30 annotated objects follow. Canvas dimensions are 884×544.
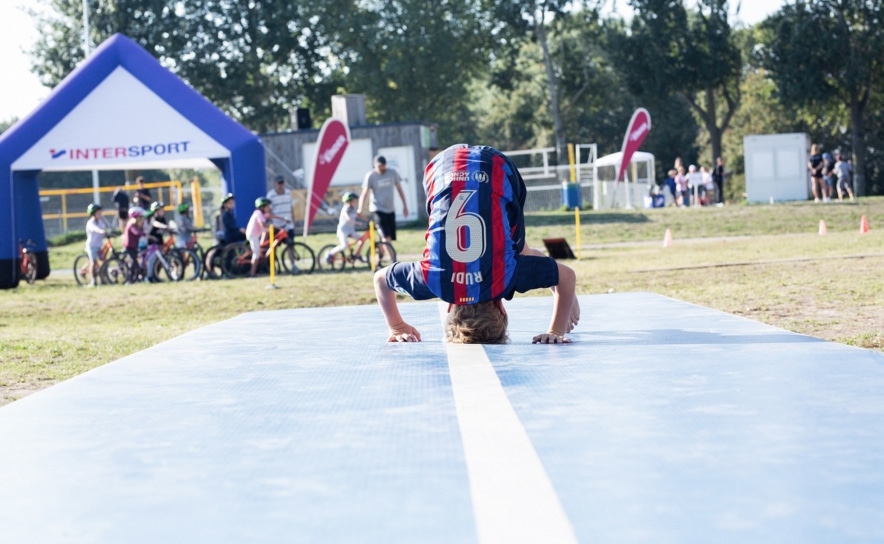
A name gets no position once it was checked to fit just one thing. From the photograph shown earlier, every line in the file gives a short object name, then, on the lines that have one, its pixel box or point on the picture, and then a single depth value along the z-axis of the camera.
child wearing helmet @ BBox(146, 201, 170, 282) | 17.98
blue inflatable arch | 17.72
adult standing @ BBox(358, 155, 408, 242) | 17.66
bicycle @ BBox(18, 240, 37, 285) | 19.22
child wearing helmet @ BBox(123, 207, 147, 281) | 18.06
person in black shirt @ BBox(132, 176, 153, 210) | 22.27
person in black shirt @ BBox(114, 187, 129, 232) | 26.41
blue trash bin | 32.28
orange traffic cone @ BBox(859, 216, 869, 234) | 21.54
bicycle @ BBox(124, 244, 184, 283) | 18.00
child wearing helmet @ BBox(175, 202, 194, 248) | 18.53
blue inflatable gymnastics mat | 2.17
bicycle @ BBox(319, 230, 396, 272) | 17.70
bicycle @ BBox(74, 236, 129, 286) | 18.17
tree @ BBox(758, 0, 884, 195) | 40.97
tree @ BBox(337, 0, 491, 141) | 47.94
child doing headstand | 4.82
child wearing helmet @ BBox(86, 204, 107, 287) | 18.42
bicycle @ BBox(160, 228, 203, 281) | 18.06
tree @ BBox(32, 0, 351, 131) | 47.94
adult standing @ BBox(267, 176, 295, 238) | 19.66
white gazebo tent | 36.03
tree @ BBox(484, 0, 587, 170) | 48.38
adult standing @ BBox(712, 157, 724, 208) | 34.22
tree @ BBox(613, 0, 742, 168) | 46.25
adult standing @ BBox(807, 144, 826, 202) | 32.12
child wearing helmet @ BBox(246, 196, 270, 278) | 17.20
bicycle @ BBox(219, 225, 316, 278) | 17.92
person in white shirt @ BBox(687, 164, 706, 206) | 36.25
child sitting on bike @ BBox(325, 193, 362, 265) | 17.59
